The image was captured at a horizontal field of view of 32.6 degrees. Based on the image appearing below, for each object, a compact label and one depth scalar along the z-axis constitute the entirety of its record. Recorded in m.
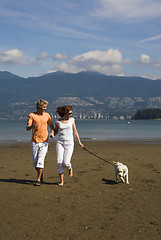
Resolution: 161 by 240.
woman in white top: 7.76
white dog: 8.31
